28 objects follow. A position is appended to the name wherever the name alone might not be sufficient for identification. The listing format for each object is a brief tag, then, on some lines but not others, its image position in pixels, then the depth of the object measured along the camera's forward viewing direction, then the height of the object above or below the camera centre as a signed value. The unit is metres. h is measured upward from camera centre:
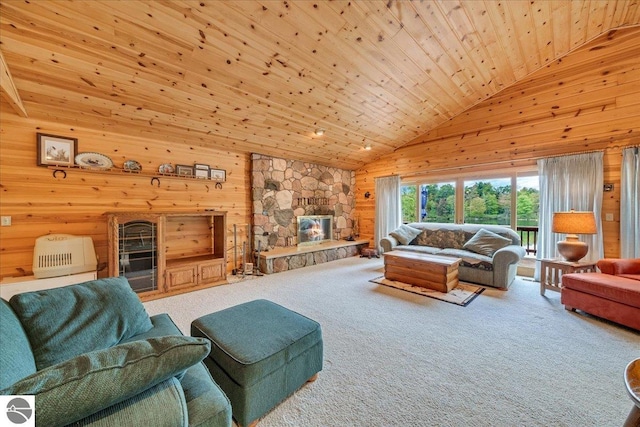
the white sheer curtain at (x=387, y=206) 5.99 +0.04
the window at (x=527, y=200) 4.42 +0.12
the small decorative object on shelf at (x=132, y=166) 3.56 +0.63
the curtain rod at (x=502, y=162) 3.65 +0.81
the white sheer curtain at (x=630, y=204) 3.42 +0.03
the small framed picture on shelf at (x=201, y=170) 4.20 +0.65
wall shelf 3.13 +0.51
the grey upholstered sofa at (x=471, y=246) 3.71 -0.69
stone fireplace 4.95 +0.23
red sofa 2.39 -0.88
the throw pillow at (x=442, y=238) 4.73 -0.62
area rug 3.26 -1.20
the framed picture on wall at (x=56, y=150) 2.99 +0.75
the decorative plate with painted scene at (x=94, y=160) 3.23 +0.65
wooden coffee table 3.53 -0.94
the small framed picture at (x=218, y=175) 4.39 +0.61
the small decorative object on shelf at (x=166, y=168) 3.87 +0.64
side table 3.17 -0.83
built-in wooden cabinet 3.25 -0.62
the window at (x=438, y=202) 5.38 +0.11
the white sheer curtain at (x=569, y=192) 3.69 +0.22
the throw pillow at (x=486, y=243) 4.06 -0.60
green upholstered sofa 0.69 -0.56
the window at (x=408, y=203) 5.98 +0.11
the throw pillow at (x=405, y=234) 5.12 -0.55
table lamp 3.15 -0.28
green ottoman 1.37 -0.86
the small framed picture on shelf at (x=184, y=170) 4.01 +0.63
